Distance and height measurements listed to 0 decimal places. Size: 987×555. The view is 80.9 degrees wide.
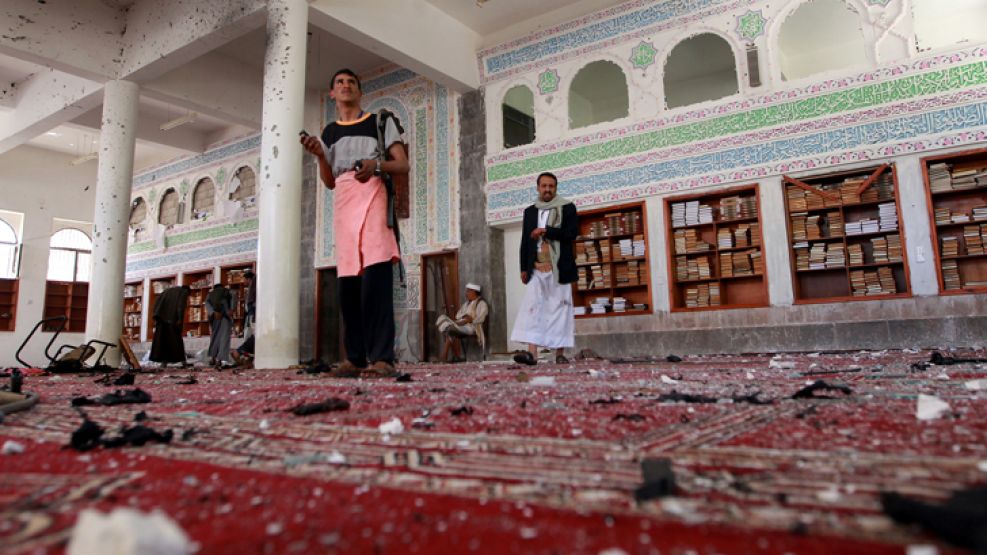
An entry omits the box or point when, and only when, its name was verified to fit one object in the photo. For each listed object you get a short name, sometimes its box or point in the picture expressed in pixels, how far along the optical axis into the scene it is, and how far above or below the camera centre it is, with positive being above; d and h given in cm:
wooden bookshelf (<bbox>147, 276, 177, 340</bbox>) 1263 +99
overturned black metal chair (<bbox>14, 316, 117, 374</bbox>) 508 -20
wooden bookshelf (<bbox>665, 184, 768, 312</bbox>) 675 +83
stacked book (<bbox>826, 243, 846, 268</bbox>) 634 +67
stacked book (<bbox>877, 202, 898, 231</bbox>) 606 +104
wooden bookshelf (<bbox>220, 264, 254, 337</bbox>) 1123 +89
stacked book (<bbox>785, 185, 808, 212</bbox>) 647 +133
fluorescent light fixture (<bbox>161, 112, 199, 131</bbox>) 975 +364
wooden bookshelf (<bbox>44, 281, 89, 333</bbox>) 1409 +92
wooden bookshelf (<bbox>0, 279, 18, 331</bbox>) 1337 +84
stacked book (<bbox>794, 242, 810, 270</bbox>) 648 +69
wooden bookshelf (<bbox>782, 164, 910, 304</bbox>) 608 +87
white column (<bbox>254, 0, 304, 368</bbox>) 546 +137
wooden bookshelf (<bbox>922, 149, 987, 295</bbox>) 573 +96
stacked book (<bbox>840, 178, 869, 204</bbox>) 623 +136
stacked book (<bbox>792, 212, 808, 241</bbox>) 649 +103
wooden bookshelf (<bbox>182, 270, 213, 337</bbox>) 1191 +64
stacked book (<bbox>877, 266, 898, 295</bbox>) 604 +36
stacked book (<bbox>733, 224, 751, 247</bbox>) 679 +98
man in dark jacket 491 +44
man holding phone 296 +56
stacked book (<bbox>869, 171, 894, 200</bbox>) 609 +137
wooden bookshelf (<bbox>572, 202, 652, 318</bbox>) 733 +77
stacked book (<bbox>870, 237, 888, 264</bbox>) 610 +70
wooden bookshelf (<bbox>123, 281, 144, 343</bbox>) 1314 +63
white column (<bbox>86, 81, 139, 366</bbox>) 718 +155
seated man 780 +7
